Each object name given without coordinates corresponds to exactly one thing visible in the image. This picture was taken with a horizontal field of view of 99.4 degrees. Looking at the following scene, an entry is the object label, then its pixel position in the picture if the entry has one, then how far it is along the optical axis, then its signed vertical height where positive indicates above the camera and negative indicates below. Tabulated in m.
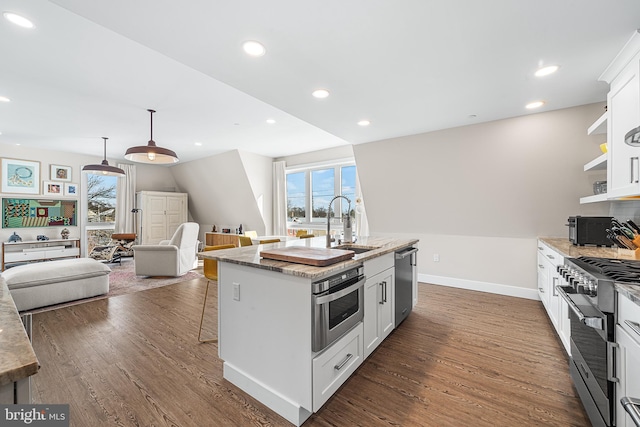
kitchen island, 1.59 -0.79
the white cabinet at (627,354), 1.15 -0.62
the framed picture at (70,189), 6.39 +0.62
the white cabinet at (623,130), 1.87 +0.65
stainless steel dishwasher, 2.73 -0.69
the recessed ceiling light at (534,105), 2.93 +1.23
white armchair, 4.99 -0.83
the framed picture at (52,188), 6.07 +0.62
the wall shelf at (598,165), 2.48 +0.52
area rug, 3.74 -1.17
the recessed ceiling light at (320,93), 2.66 +1.22
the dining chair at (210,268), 2.68 -0.53
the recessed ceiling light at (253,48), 1.92 +1.22
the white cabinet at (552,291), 2.19 -0.75
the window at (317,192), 5.80 +0.54
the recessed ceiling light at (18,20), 1.90 +1.41
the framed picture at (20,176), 5.58 +0.82
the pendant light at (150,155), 3.17 +0.75
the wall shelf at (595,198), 2.38 +0.17
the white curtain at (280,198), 6.69 +0.43
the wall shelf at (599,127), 2.44 +0.87
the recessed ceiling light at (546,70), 2.25 +1.23
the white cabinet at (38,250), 5.48 -0.76
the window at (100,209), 6.85 +0.16
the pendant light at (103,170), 4.48 +0.76
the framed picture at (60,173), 6.19 +0.98
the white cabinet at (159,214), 7.38 +0.03
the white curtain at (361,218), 5.24 -0.05
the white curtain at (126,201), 7.21 +0.38
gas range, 1.35 -0.33
